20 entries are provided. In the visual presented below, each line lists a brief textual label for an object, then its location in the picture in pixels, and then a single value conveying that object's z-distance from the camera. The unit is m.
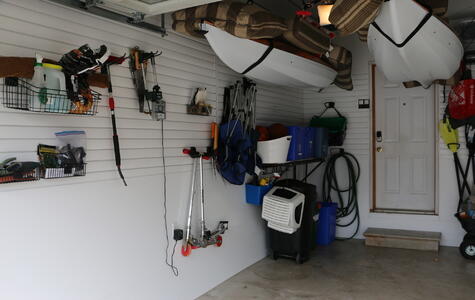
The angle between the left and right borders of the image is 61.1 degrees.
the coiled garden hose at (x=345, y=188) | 5.79
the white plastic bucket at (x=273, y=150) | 4.22
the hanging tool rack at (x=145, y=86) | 2.97
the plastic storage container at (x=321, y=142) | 5.23
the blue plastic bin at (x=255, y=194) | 4.46
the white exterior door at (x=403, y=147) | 5.51
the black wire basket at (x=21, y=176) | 2.09
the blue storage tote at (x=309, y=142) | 4.93
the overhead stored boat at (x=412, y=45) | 3.22
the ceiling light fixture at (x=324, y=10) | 3.72
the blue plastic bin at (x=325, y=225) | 5.29
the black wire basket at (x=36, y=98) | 2.15
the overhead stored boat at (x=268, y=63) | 3.32
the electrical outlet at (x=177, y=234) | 3.39
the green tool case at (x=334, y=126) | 5.70
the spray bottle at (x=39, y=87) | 2.19
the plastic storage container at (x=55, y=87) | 2.23
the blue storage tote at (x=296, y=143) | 4.62
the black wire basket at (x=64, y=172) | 2.29
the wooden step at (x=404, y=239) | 5.07
